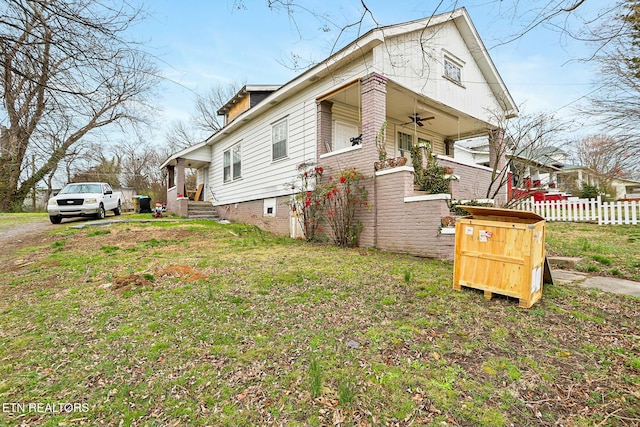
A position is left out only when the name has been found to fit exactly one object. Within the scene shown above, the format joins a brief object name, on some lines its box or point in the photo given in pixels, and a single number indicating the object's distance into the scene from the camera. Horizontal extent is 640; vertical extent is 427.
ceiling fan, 9.55
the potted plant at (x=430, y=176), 6.46
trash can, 17.06
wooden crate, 3.11
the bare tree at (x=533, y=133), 7.02
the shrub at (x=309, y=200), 7.67
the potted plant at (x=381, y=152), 6.54
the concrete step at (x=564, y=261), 4.89
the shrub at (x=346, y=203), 6.86
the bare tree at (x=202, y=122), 28.59
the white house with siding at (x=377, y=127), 6.32
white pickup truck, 11.09
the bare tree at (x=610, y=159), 9.10
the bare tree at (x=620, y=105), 7.64
